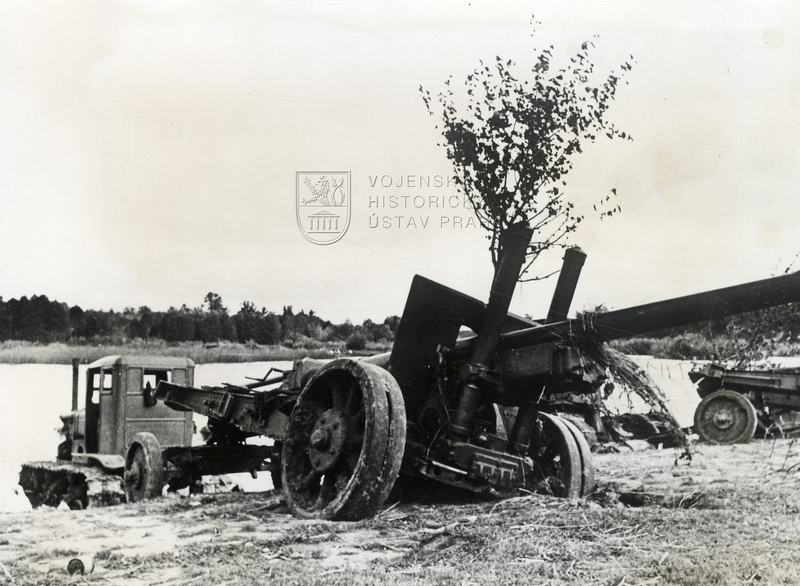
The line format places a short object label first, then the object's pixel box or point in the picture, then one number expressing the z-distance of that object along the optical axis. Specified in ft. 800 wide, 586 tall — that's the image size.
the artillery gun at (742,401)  45.88
